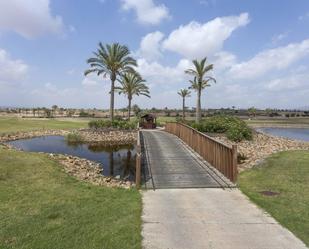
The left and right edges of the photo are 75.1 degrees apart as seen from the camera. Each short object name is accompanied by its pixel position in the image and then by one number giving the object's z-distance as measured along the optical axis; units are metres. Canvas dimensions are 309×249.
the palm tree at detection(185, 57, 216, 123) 28.03
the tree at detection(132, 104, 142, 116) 56.86
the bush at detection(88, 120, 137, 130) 24.93
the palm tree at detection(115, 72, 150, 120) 34.82
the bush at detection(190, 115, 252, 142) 18.02
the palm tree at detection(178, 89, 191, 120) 47.70
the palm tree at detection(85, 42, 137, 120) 25.86
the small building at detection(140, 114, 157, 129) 28.57
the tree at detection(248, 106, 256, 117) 67.73
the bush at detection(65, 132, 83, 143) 20.33
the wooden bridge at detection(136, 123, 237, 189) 7.13
